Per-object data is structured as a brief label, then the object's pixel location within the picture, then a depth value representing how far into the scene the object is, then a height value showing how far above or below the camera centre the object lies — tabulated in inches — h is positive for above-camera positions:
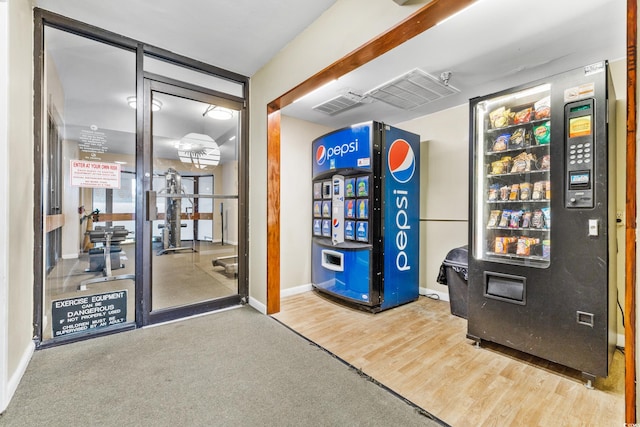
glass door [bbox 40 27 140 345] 95.0 +14.4
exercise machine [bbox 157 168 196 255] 116.8 +0.5
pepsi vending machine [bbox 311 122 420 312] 128.0 -1.3
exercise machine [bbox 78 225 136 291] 124.7 -19.7
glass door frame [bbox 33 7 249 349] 88.6 +25.1
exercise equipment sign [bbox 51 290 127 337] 93.0 -35.2
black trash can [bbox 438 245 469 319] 120.2 -29.2
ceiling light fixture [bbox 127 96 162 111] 107.5 +45.3
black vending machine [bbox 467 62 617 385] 72.2 -2.0
